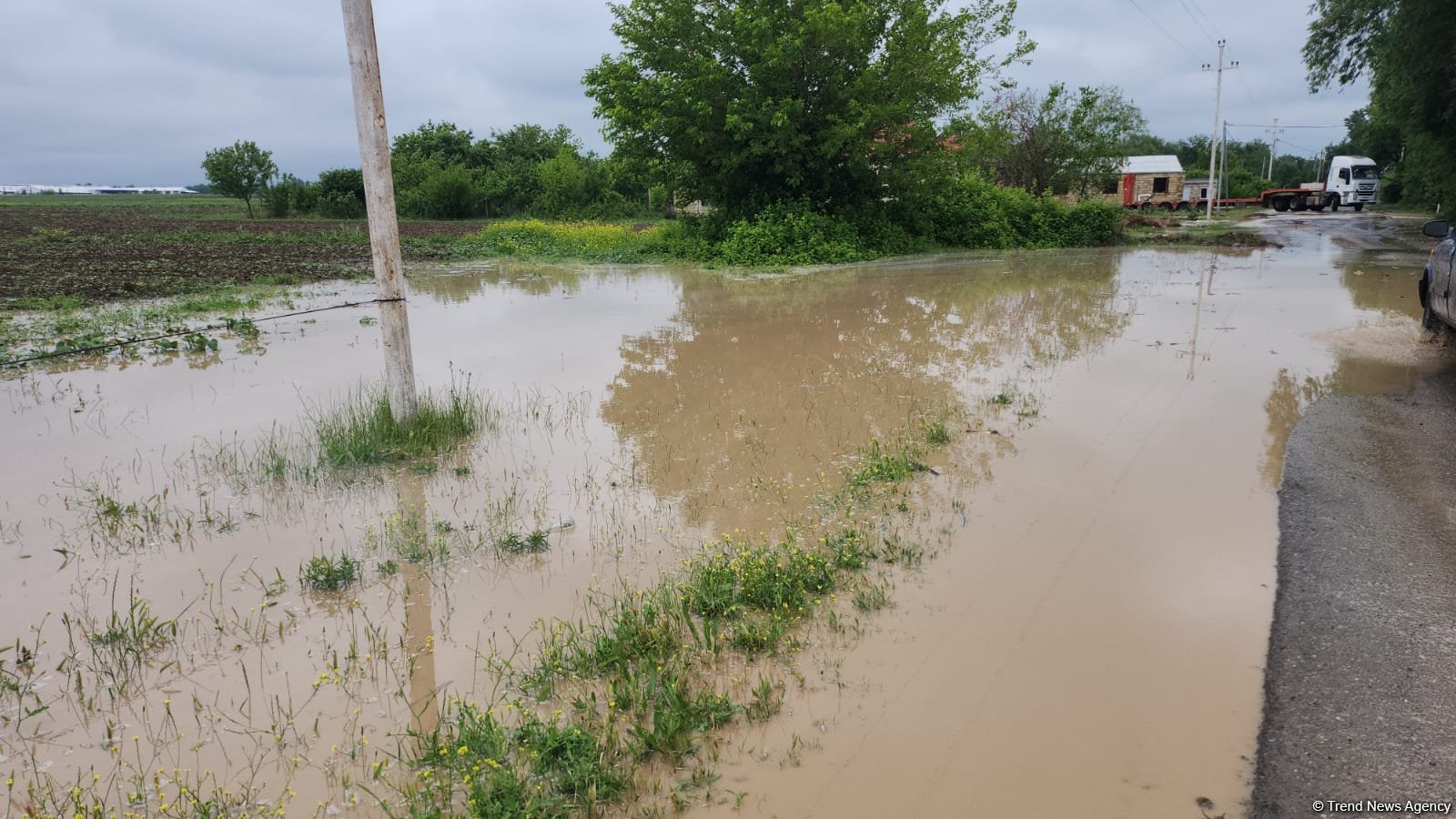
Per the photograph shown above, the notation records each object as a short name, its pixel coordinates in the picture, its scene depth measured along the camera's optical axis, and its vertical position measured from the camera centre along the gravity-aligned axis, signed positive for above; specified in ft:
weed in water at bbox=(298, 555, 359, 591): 14.99 -5.67
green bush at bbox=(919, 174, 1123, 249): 92.89 +2.60
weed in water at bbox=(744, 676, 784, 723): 10.98 -6.08
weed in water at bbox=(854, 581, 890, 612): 13.78 -5.89
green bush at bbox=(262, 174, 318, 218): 177.78 +13.78
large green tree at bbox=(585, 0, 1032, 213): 69.05 +13.97
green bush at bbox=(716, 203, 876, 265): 73.41 +0.73
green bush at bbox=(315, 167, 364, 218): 176.45 +14.43
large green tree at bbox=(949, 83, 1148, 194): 112.68 +12.87
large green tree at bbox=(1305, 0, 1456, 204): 63.41 +14.51
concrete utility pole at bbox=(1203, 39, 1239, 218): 139.64 +16.02
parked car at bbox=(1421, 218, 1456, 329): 28.60 -1.71
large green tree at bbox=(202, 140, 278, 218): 169.68 +19.40
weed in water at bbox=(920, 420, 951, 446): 22.54 -5.17
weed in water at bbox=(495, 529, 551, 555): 16.57 -5.74
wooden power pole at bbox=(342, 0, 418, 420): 21.17 +1.52
